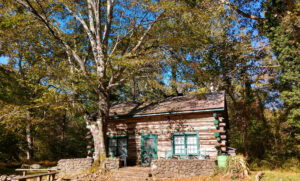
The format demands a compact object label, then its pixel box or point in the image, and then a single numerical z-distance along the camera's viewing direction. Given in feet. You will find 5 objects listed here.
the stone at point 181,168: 34.42
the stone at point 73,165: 40.91
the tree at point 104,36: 42.93
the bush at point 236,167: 32.60
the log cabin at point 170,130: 40.01
